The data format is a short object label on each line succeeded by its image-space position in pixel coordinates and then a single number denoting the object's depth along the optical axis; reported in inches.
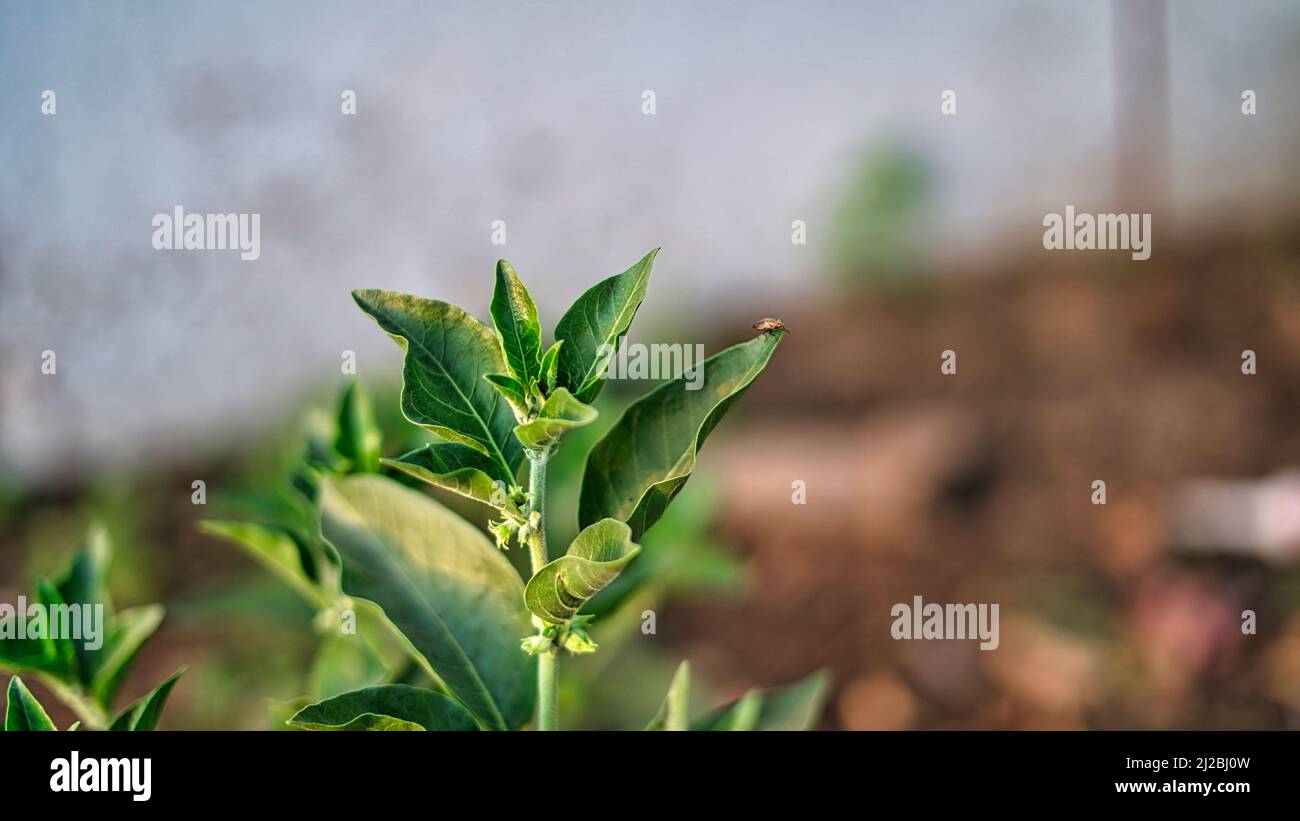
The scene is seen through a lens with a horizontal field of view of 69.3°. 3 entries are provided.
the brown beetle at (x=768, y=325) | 22.8
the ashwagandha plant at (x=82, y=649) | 22.9
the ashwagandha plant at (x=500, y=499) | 18.3
